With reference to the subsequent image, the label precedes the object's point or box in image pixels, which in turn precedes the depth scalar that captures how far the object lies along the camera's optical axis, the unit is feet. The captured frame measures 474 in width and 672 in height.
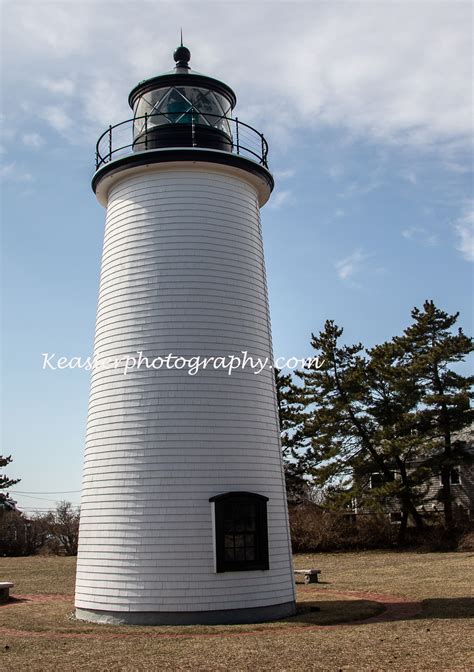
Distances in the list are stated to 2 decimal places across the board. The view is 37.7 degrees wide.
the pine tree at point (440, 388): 102.68
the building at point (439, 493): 105.29
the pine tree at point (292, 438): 111.45
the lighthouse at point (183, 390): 36.60
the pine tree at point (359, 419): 104.27
